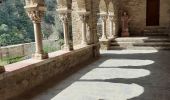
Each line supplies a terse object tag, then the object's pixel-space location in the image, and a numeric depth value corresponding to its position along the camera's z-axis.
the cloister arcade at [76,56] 3.98
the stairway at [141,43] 9.64
